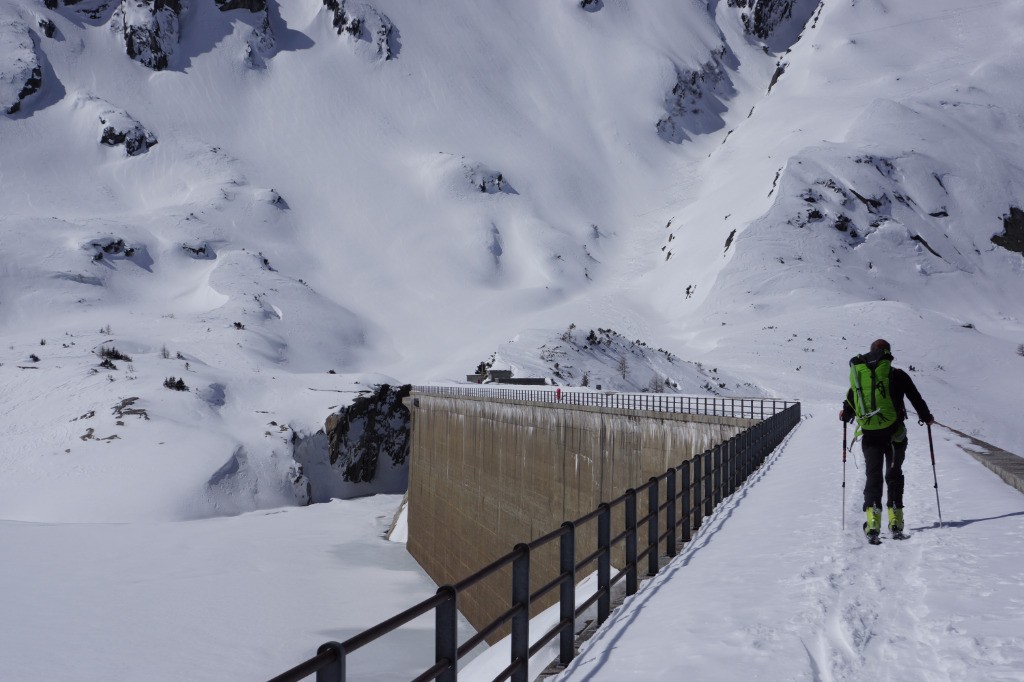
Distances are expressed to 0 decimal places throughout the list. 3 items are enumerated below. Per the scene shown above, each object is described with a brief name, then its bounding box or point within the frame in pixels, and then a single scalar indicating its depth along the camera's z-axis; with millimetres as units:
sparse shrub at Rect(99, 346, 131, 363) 48312
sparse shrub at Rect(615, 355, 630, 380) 60969
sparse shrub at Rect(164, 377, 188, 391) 42719
